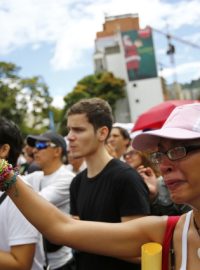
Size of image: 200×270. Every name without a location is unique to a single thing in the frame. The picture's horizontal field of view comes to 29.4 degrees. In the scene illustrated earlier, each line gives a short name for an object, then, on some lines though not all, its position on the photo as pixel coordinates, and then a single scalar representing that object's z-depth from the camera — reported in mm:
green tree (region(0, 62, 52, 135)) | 42938
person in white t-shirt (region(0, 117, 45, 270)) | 2027
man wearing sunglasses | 3111
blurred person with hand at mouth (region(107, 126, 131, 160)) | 5399
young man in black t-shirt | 2350
